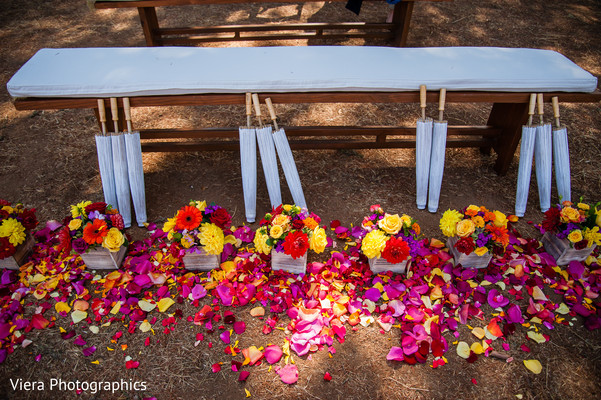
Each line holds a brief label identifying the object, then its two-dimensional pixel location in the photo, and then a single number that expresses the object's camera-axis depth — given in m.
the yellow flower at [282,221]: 2.02
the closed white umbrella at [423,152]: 2.44
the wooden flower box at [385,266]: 2.18
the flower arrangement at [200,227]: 2.05
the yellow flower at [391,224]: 2.06
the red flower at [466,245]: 2.09
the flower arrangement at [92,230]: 2.03
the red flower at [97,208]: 2.09
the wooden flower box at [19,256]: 2.16
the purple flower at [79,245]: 2.03
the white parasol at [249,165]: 2.33
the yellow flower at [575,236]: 2.14
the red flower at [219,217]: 2.10
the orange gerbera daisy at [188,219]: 2.04
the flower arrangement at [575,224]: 2.15
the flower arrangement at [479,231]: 2.11
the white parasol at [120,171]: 2.30
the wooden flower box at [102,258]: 2.13
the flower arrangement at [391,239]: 2.02
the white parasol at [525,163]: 2.47
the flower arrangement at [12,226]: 2.05
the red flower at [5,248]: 2.04
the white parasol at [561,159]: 2.48
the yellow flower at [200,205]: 2.13
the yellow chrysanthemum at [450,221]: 2.19
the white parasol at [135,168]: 2.31
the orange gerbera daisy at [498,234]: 2.11
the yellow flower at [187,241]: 2.06
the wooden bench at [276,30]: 4.38
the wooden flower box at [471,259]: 2.21
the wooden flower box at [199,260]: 2.13
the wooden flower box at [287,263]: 2.12
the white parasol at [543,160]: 2.47
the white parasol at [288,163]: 2.37
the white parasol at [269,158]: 2.34
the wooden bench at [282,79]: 2.23
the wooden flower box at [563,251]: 2.25
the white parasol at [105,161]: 2.26
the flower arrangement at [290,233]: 1.97
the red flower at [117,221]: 2.12
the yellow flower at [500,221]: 2.12
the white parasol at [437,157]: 2.45
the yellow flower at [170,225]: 2.11
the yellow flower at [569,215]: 2.15
